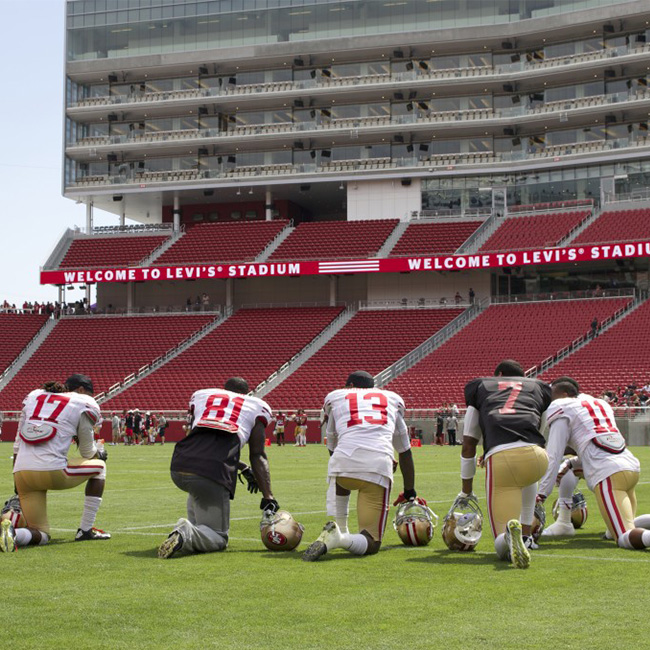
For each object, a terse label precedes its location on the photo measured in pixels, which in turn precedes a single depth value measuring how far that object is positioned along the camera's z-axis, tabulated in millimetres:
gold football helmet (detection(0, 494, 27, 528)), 11406
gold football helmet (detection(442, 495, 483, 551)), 10641
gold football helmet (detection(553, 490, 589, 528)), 12625
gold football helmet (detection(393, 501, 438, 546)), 11195
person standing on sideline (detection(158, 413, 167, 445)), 45844
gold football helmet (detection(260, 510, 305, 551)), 10656
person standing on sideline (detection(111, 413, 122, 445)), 45438
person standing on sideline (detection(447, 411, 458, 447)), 42375
